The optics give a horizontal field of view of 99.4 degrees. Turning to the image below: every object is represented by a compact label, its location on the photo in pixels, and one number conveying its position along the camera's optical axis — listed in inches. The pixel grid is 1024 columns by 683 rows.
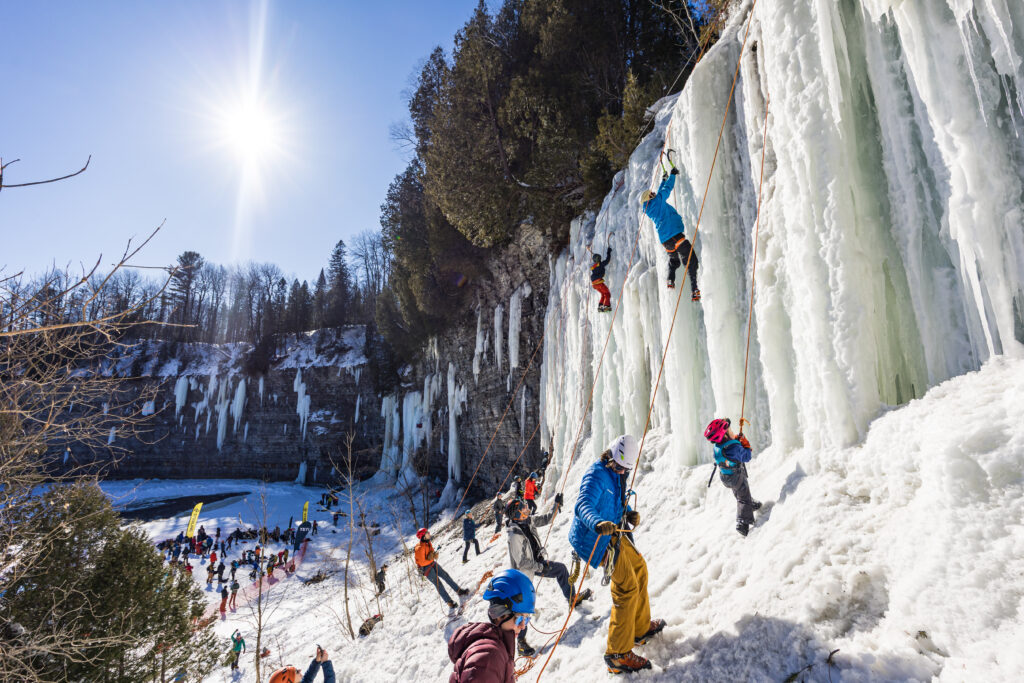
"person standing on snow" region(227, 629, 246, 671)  369.1
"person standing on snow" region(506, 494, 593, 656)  163.0
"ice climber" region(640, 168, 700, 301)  193.0
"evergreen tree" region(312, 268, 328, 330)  1305.7
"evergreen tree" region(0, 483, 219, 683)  197.6
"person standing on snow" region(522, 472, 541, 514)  312.8
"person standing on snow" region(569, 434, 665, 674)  100.3
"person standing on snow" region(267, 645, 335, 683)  179.6
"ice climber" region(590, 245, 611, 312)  271.3
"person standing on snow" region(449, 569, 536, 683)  76.1
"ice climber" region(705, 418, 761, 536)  124.6
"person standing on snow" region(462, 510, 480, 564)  337.4
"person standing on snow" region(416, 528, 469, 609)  239.8
